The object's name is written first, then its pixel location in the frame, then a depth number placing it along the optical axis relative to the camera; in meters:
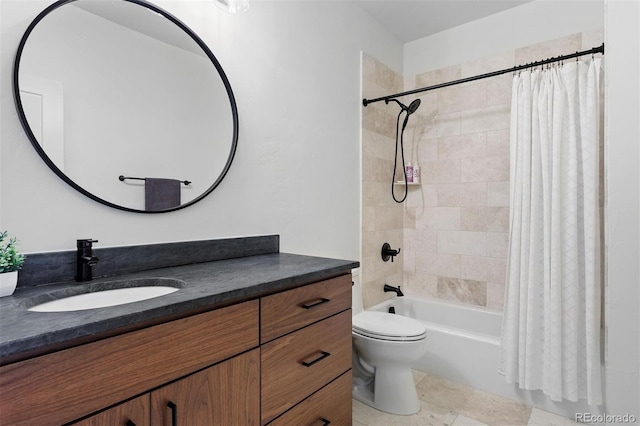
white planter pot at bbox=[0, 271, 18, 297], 0.91
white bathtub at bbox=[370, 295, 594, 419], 2.05
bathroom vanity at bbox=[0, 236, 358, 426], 0.66
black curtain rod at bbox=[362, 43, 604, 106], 1.80
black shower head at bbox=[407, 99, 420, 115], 2.55
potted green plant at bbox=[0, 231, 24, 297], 0.92
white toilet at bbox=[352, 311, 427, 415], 1.87
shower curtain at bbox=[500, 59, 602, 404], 1.86
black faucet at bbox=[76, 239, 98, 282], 1.12
